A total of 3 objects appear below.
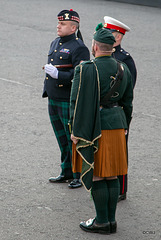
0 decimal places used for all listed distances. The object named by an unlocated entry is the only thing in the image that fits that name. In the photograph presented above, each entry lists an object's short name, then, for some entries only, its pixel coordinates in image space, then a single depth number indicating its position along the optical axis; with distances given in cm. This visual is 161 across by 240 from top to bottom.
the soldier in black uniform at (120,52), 1020
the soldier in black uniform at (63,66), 1047
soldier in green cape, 848
